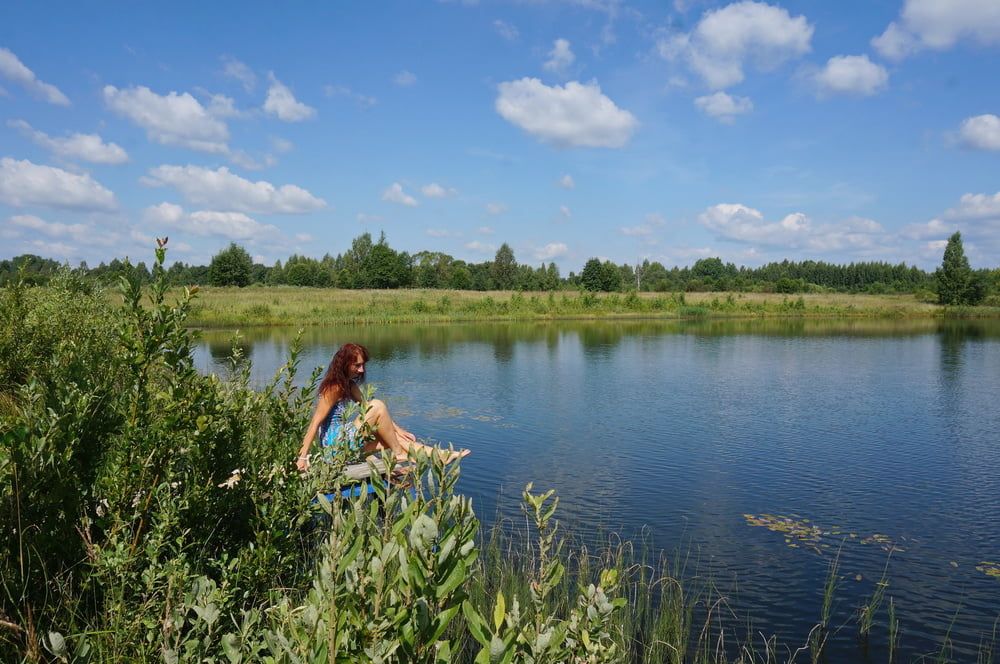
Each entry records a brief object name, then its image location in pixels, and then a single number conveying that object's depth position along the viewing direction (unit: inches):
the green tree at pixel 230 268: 2733.8
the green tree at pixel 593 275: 3427.7
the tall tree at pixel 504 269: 4062.5
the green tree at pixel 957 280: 2832.2
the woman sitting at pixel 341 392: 280.7
